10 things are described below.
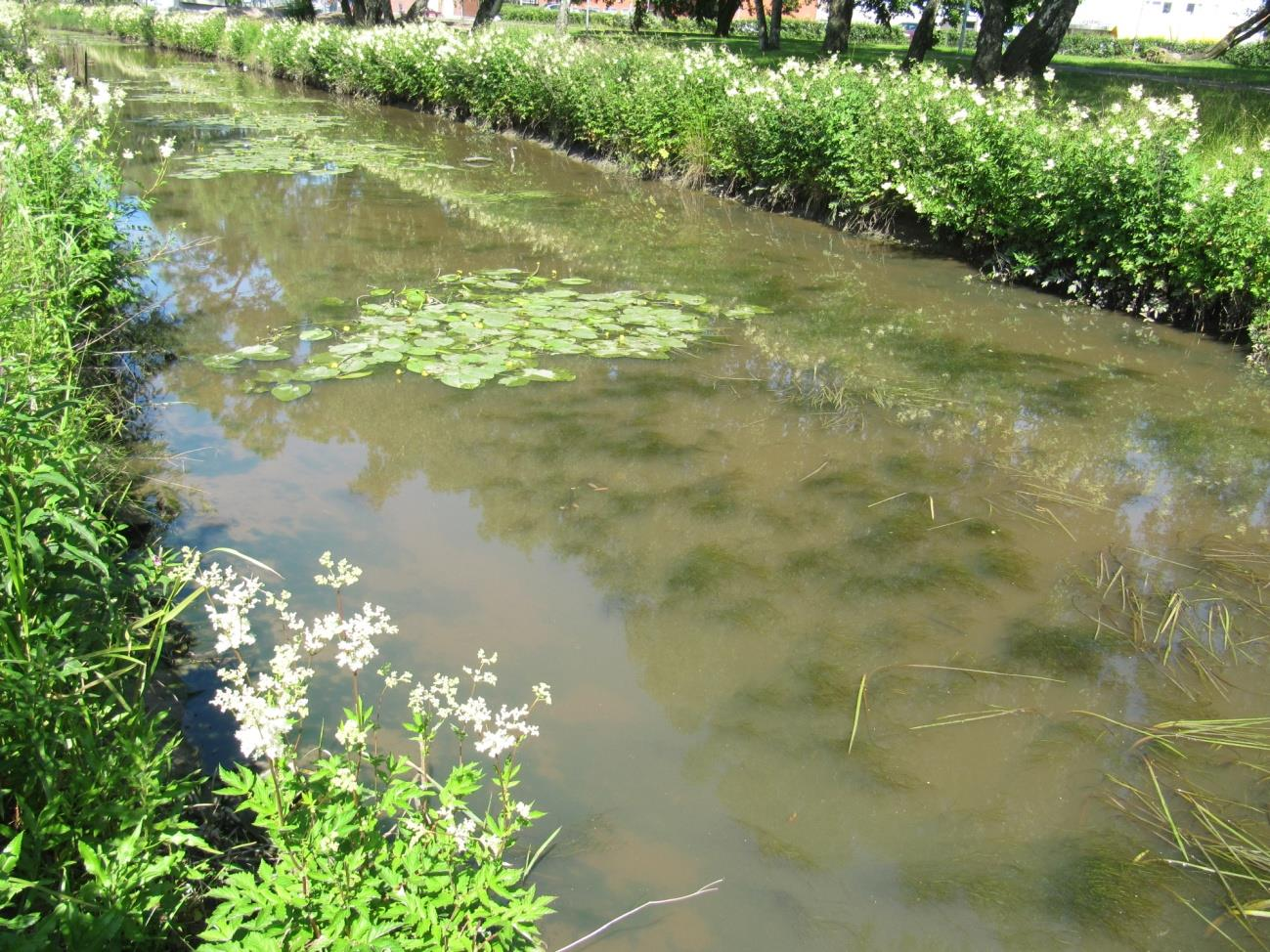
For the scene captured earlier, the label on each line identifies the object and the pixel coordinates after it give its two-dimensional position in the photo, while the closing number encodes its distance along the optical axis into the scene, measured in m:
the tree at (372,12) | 26.07
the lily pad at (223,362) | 6.06
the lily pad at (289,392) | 5.63
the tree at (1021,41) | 14.68
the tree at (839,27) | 19.56
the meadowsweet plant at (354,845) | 1.66
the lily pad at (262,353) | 6.23
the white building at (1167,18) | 39.34
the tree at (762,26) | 25.44
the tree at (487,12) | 24.75
